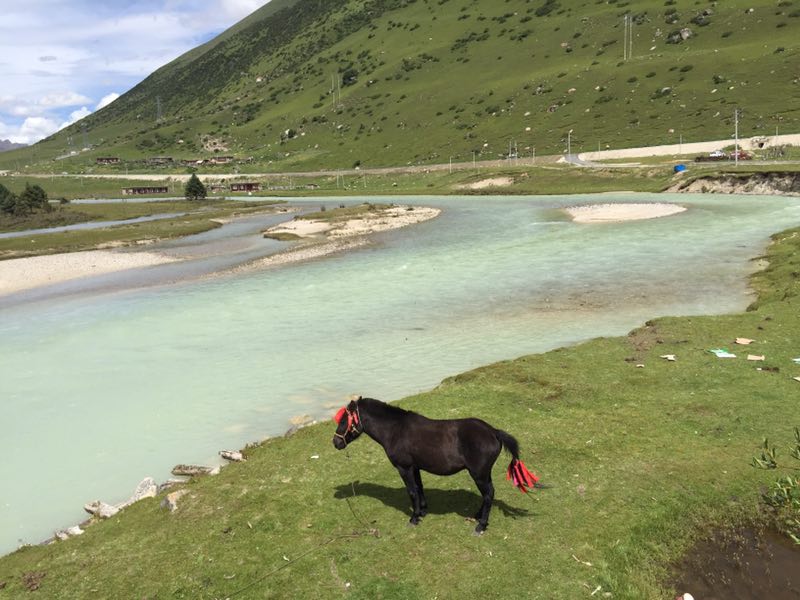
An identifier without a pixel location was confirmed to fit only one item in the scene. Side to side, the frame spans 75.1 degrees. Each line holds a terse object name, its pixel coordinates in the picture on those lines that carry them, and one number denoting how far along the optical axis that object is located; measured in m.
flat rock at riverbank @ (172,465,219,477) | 15.75
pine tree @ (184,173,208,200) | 158.12
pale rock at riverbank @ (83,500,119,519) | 13.98
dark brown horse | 10.04
